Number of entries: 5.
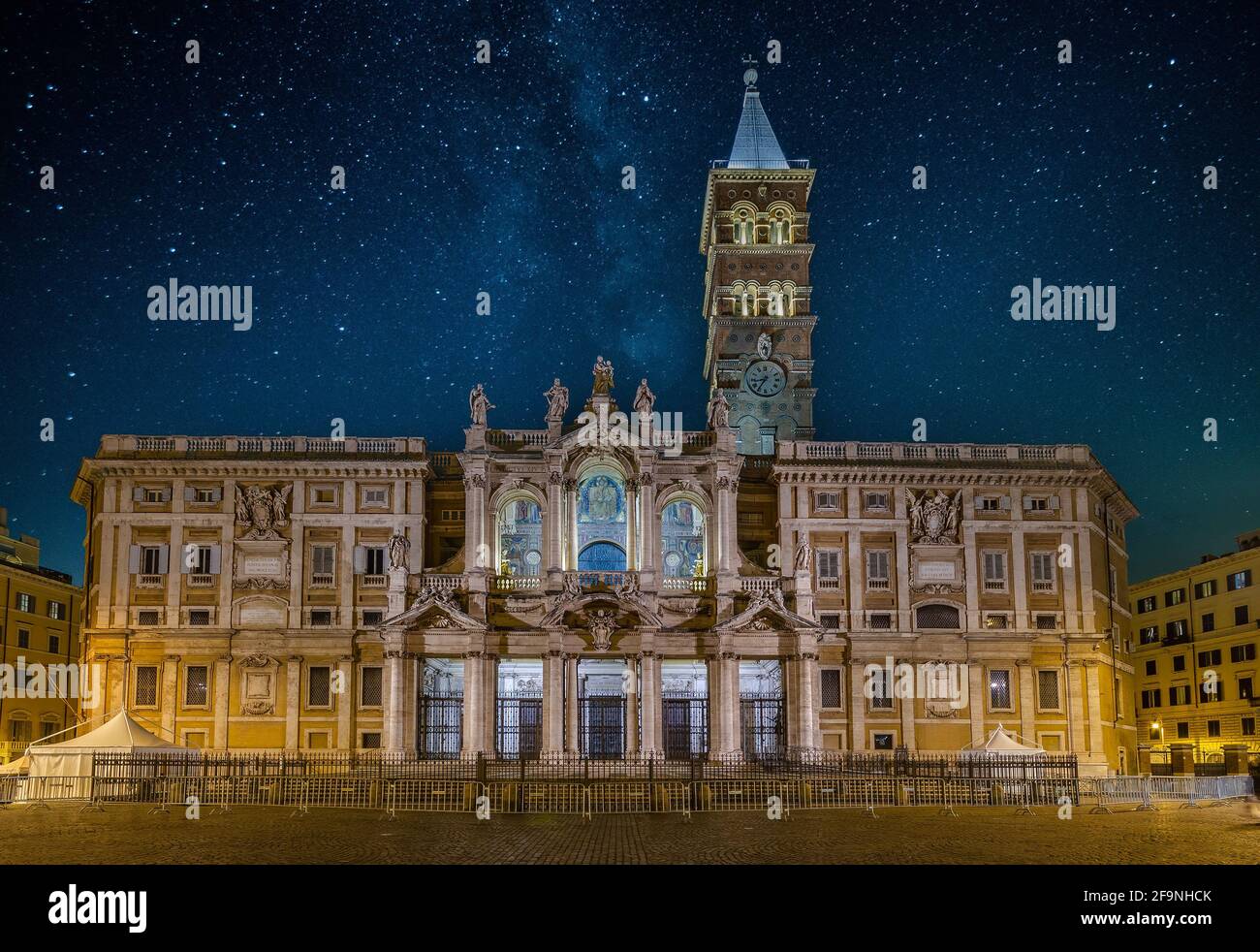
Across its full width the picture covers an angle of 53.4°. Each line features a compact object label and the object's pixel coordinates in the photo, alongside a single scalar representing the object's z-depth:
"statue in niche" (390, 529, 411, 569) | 59.78
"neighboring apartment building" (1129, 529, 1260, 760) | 80.56
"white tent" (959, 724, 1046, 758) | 44.75
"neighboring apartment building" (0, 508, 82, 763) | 76.12
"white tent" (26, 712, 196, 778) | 43.53
